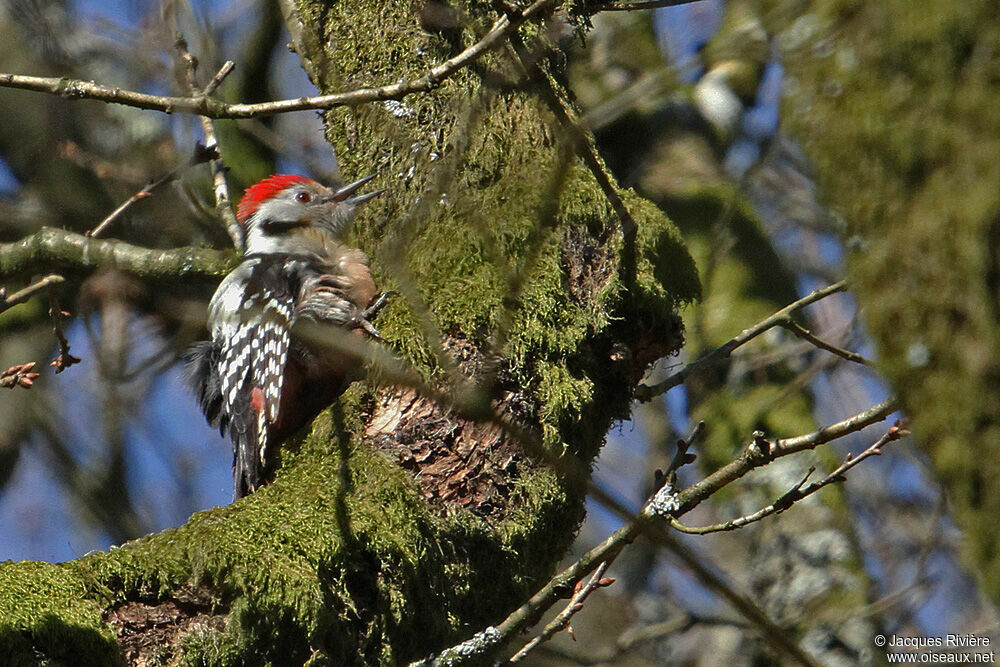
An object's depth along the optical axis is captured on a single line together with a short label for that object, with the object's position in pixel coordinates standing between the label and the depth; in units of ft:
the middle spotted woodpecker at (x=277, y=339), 21.83
